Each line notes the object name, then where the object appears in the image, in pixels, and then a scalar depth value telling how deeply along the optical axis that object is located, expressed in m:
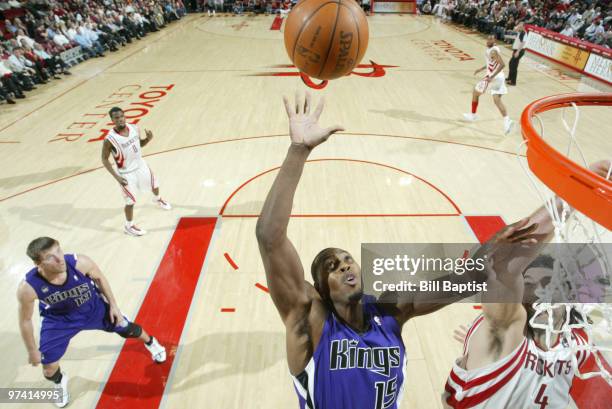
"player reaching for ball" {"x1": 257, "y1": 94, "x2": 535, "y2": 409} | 1.40
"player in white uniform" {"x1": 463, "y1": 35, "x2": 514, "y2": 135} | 3.86
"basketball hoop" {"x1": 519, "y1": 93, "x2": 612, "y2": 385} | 1.59
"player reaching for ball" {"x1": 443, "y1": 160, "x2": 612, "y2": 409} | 1.66
